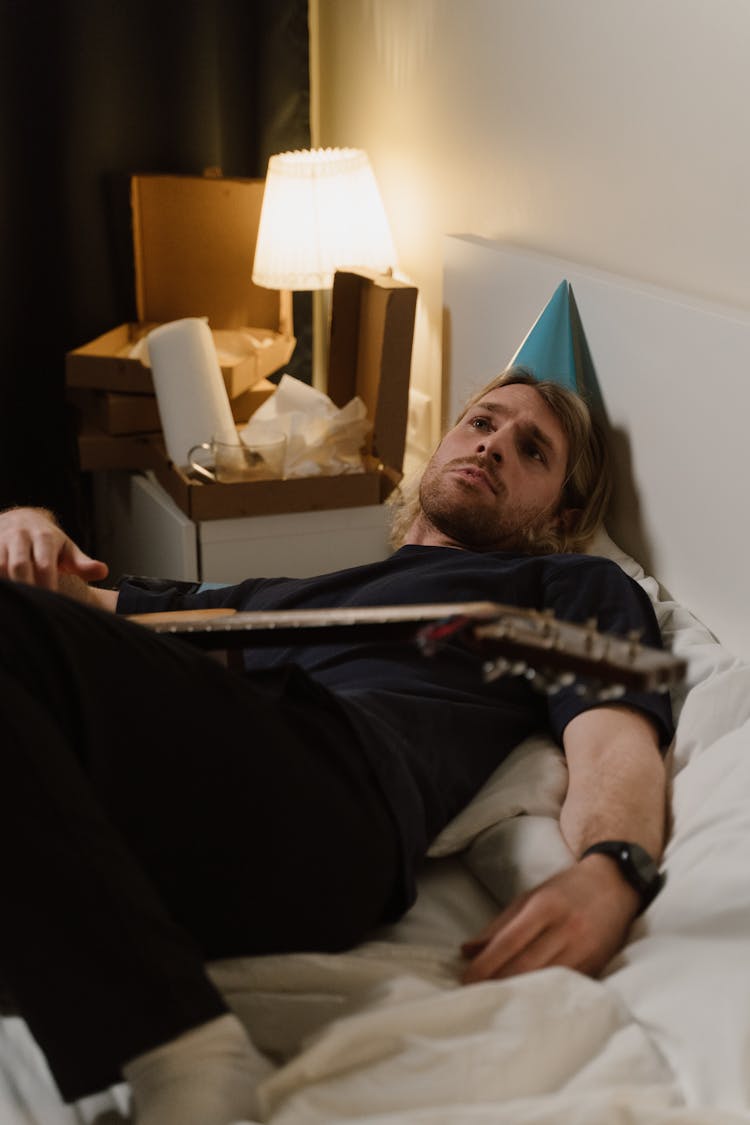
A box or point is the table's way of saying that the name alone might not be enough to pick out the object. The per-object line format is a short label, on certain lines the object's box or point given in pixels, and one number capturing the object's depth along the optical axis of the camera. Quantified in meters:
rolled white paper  2.37
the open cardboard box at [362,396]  2.23
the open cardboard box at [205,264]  2.88
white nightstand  2.27
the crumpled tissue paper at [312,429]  2.31
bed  0.85
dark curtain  2.84
